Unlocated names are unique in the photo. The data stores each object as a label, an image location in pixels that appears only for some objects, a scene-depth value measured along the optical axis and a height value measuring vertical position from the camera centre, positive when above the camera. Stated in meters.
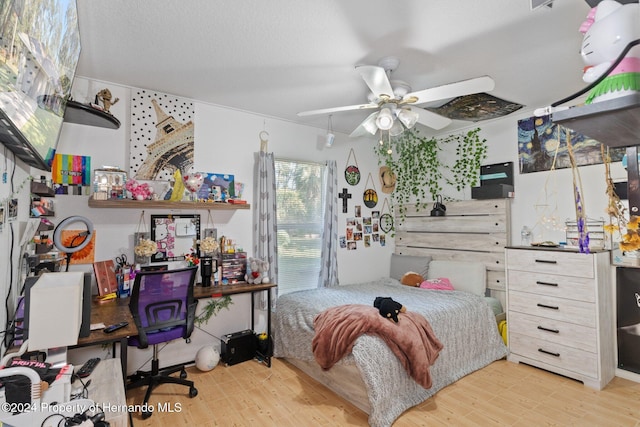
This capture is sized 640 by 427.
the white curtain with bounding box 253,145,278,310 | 3.54 +0.04
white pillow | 3.70 -0.65
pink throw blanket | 2.36 -0.88
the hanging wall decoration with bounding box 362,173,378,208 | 4.61 +0.36
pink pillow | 3.72 -0.75
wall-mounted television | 0.88 +0.51
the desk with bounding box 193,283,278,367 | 2.86 -0.63
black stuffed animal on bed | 2.51 -0.70
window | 3.89 -0.01
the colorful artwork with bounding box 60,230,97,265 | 2.61 -0.21
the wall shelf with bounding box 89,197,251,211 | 2.62 +0.15
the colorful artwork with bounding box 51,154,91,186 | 2.64 +0.44
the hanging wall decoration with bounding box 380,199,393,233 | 4.79 +0.02
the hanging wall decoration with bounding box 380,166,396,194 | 4.79 +0.63
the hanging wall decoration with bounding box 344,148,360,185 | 4.44 +0.67
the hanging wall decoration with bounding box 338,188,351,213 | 4.37 +0.31
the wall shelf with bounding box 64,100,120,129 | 2.20 +0.78
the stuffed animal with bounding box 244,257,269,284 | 3.31 -0.51
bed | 2.28 -1.03
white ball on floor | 3.00 -1.28
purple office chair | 2.39 -0.69
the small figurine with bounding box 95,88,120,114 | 2.81 +1.08
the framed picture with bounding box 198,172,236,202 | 3.28 +0.35
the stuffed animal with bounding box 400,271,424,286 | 4.00 -0.73
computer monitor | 1.30 -0.37
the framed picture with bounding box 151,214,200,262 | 3.06 -0.13
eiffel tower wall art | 2.98 +0.83
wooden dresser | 2.68 -0.83
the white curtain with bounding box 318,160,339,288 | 4.04 -0.18
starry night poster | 3.21 +0.75
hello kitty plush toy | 0.61 +0.36
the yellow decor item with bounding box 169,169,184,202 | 3.01 +0.30
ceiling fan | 2.09 +0.88
